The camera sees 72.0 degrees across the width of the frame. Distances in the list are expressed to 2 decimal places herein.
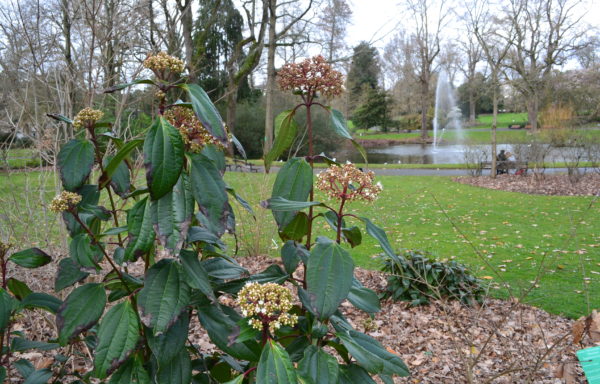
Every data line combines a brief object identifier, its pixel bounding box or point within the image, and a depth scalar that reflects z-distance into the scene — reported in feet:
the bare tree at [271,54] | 58.08
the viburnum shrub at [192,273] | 3.01
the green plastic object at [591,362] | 5.25
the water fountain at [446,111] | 128.14
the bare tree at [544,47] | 79.88
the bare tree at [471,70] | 94.68
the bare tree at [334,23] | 59.26
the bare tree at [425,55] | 99.11
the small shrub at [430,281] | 12.76
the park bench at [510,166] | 40.95
